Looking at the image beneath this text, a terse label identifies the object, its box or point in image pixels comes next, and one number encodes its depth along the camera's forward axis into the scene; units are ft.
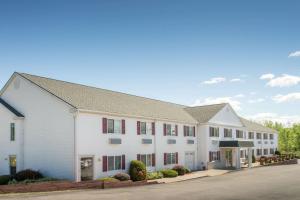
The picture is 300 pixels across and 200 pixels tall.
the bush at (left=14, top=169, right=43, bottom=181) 70.45
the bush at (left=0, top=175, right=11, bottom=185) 70.44
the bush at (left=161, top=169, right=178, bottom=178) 91.13
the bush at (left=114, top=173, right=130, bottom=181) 75.56
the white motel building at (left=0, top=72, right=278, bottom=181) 72.68
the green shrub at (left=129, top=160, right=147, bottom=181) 80.67
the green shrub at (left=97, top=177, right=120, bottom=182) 69.66
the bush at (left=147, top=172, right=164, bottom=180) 84.37
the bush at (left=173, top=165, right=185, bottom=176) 96.73
